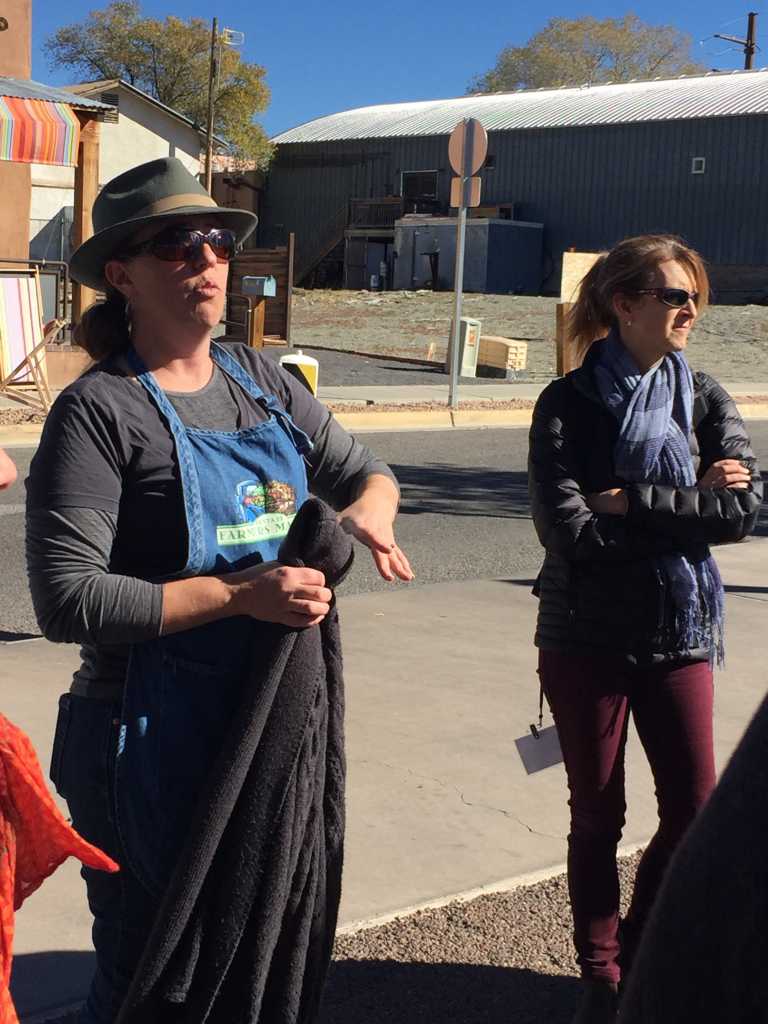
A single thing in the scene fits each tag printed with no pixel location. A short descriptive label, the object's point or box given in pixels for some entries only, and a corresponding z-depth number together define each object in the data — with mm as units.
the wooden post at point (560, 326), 16608
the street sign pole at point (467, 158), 15812
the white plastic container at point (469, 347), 20844
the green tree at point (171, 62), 71688
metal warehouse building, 46500
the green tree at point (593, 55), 99312
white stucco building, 40562
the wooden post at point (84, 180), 17312
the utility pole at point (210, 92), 48469
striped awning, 15461
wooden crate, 21953
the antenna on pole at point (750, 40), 77500
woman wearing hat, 2305
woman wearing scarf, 3225
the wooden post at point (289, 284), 21150
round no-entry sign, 15859
